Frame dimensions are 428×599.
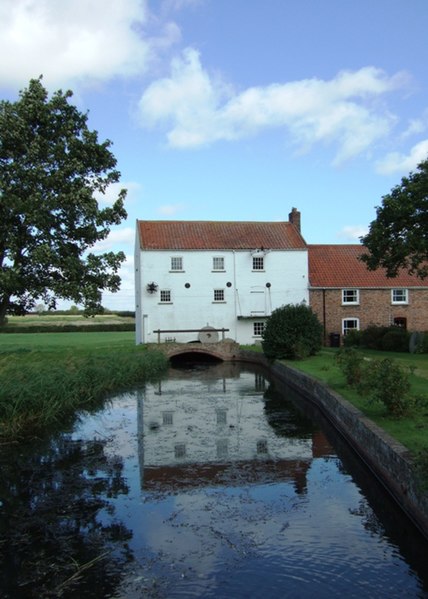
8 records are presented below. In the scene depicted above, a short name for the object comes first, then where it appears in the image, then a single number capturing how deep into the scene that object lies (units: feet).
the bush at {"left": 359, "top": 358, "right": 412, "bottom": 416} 34.88
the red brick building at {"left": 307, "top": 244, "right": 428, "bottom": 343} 125.80
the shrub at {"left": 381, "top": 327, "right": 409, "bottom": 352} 91.71
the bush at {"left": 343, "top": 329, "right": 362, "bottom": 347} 108.88
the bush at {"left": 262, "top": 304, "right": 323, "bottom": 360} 85.56
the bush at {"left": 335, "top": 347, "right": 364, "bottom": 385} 49.24
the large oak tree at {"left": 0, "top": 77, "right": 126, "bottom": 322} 70.74
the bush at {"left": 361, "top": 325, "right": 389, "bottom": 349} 98.72
